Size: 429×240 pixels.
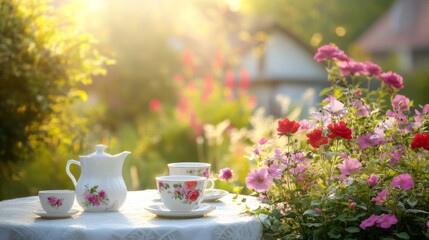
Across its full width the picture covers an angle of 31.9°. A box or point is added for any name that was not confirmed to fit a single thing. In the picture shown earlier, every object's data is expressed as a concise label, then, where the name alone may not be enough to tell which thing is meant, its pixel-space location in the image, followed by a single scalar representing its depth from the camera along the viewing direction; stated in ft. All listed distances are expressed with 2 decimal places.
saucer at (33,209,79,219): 11.22
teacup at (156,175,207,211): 11.25
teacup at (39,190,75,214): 11.24
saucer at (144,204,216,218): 11.03
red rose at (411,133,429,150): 11.83
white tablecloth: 10.22
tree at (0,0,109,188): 18.17
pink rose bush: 11.57
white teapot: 11.84
